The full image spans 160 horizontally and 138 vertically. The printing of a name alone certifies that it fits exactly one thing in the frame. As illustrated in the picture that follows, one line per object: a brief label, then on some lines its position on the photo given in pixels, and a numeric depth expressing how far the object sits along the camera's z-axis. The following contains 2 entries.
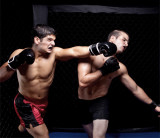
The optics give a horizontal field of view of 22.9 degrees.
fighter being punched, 3.24
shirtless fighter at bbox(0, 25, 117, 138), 3.17
